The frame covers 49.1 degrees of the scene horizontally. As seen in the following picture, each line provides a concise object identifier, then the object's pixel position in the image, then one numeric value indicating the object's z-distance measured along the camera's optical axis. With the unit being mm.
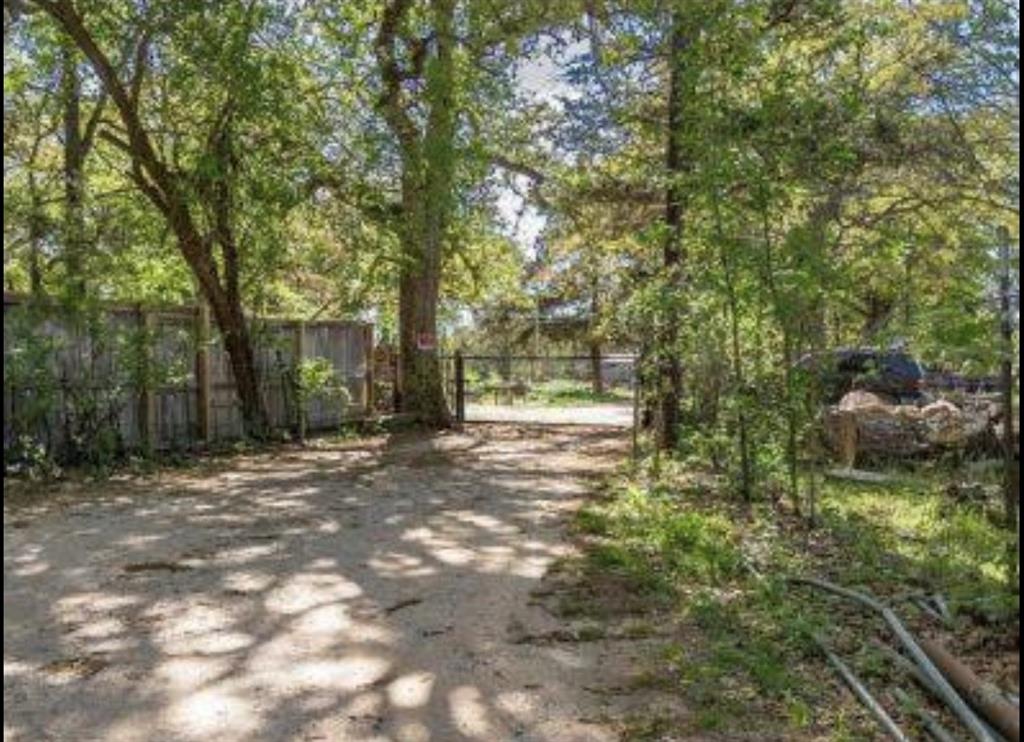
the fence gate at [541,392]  19172
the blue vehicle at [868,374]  7945
